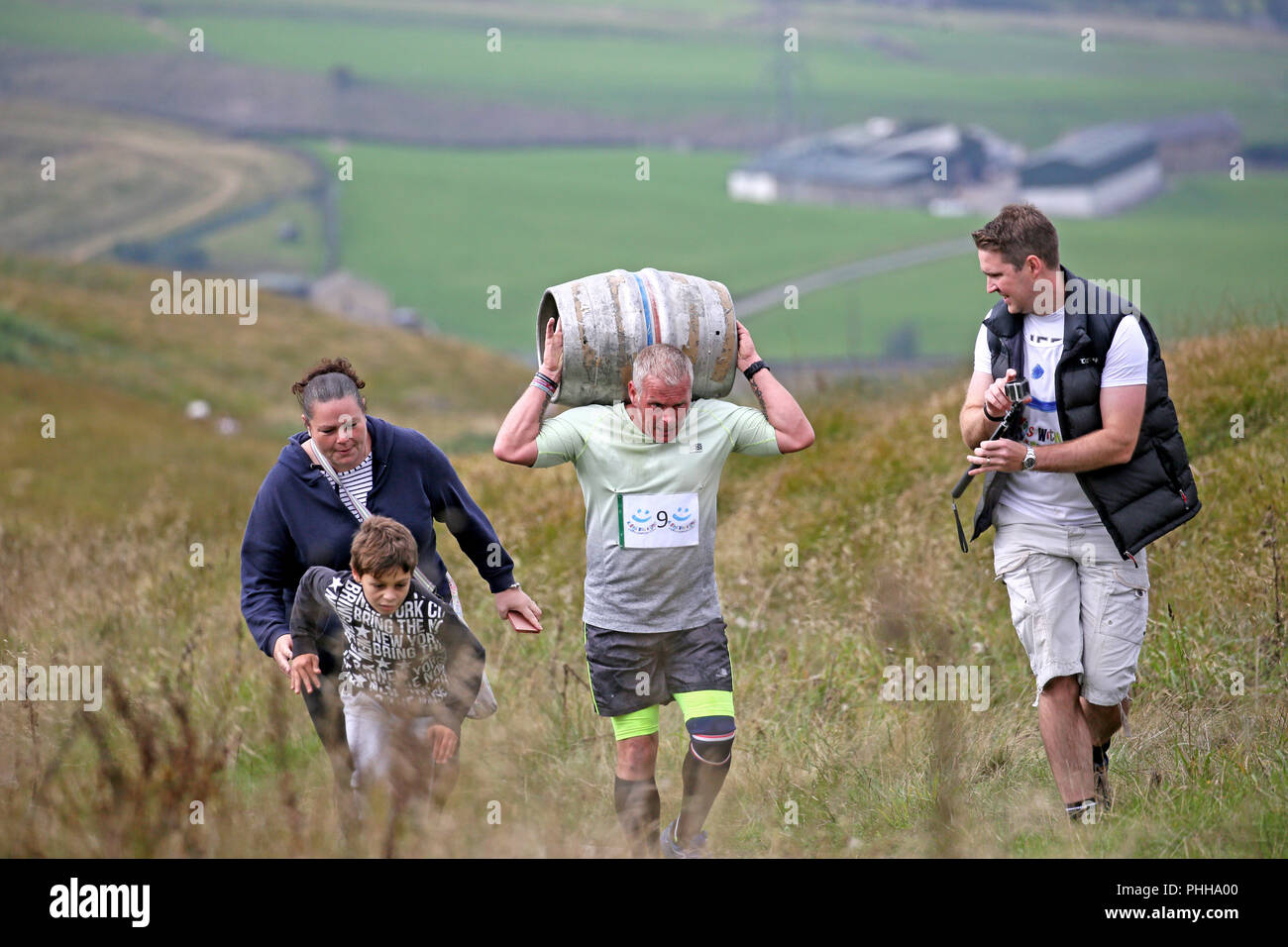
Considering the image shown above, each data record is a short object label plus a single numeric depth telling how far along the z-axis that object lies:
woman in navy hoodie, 9.53
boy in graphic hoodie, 9.27
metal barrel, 9.94
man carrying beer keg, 9.67
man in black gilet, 9.67
